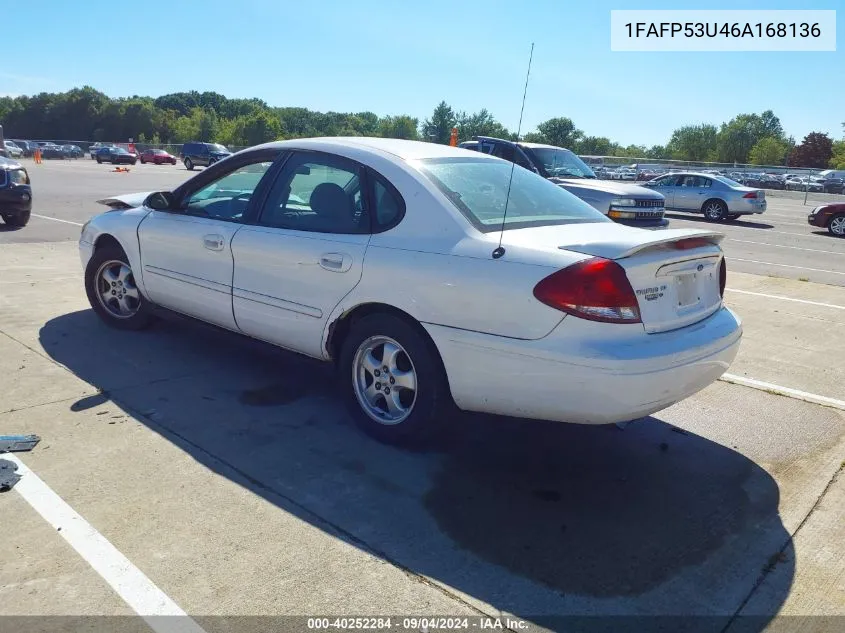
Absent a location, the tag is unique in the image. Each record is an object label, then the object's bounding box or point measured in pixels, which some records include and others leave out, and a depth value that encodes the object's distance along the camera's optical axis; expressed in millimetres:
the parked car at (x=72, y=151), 62875
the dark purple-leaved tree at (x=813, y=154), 79575
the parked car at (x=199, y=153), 44844
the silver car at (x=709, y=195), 19984
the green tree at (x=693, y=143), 83000
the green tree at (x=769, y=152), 76312
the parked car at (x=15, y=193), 11523
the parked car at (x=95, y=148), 53256
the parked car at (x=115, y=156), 48844
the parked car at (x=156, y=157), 51812
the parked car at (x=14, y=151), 54500
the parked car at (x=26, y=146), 62131
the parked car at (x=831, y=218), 17938
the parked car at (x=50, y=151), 60525
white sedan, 3236
